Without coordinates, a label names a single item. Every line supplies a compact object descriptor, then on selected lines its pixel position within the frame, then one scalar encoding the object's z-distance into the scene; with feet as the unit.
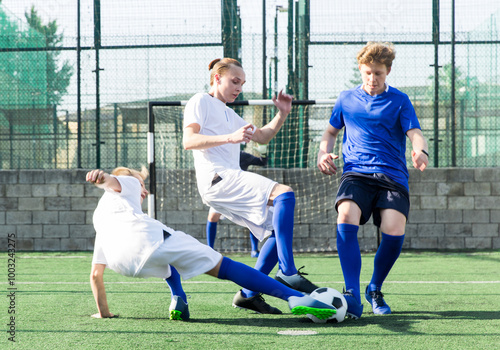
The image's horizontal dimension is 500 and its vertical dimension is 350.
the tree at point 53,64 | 55.52
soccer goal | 54.13
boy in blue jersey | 20.88
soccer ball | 18.40
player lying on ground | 17.85
